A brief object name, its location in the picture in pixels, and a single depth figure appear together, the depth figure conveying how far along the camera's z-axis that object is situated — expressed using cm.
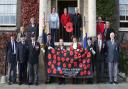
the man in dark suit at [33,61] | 762
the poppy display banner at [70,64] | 775
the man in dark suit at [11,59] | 769
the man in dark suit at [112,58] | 774
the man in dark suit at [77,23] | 913
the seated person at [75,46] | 782
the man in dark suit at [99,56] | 777
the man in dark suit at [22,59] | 761
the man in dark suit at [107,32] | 841
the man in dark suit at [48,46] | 782
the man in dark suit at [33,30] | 867
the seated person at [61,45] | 784
